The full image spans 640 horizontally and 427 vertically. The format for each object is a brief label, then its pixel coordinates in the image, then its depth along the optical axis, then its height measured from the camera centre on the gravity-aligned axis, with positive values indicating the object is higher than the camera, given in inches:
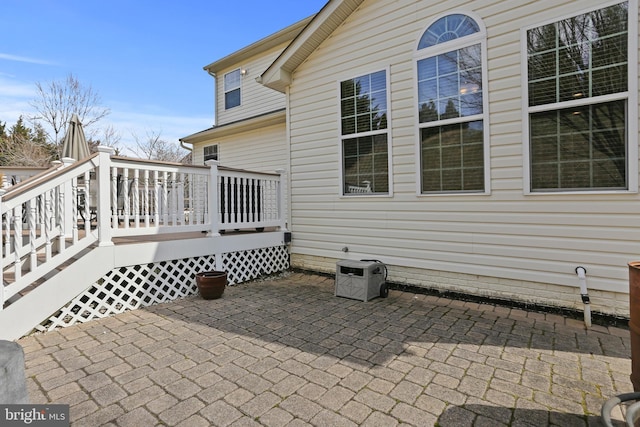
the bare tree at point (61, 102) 677.3 +244.2
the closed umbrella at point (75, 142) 215.9 +49.3
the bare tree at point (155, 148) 916.6 +189.1
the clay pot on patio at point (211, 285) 171.9 -39.6
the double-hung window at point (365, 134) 194.9 +47.4
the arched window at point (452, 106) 161.0 +54.1
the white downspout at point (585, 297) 131.1 -37.2
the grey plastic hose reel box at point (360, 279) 171.0 -38.4
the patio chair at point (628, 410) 51.6 -35.6
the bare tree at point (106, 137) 762.2 +188.3
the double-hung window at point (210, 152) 390.0 +74.5
